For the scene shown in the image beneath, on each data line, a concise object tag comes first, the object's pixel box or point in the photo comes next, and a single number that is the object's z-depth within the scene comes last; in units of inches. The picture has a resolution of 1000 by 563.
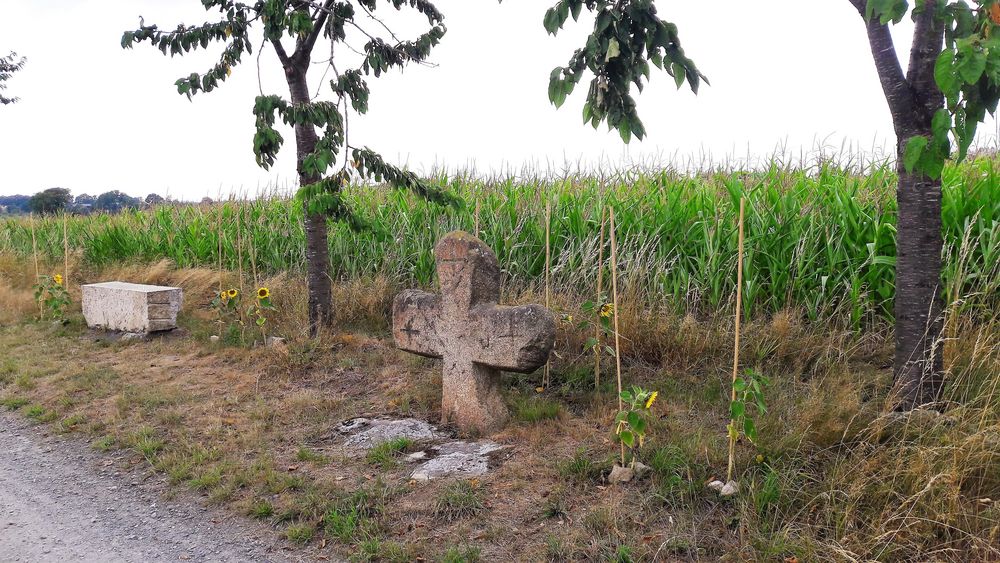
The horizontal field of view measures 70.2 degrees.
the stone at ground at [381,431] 194.7
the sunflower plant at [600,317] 191.8
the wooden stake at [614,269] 169.5
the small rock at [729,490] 144.7
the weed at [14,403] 256.7
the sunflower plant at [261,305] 286.0
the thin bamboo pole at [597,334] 194.5
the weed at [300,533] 149.5
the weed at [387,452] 177.6
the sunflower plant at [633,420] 148.4
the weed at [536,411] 195.5
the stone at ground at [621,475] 154.9
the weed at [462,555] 134.4
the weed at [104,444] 210.7
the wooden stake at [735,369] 145.3
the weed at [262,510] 161.2
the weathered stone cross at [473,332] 180.4
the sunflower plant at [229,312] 303.0
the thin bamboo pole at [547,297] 209.2
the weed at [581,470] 158.9
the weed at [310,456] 183.8
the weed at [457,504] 150.9
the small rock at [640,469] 156.4
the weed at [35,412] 242.7
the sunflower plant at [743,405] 143.2
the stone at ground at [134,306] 341.1
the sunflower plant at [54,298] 380.5
